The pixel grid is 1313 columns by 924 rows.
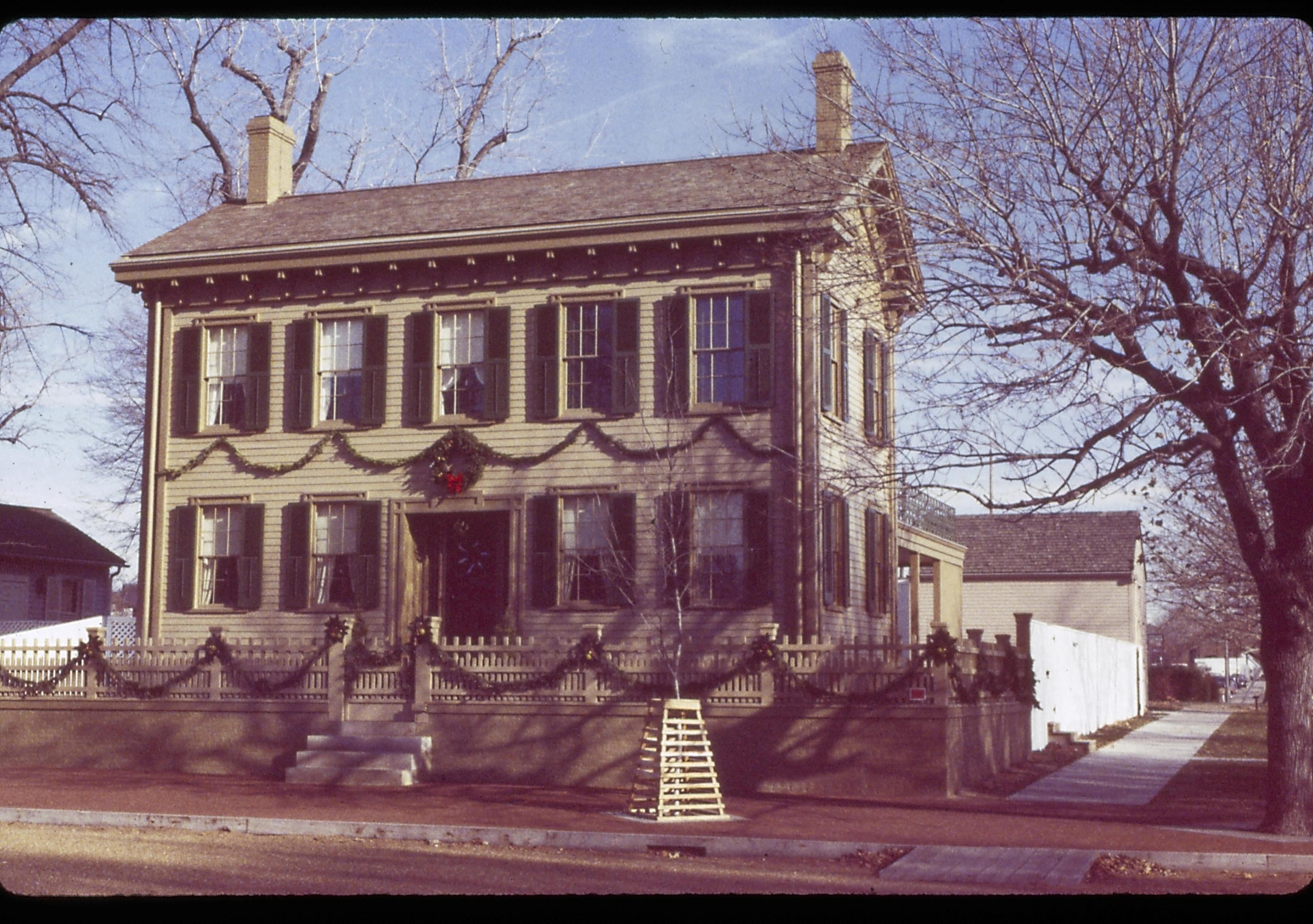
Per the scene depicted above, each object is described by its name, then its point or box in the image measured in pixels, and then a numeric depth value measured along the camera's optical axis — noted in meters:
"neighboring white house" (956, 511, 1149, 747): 47.94
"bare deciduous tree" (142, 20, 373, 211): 33.56
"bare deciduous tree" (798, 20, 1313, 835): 12.78
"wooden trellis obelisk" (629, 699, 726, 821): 14.28
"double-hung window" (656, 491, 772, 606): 19.86
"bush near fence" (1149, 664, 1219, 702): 56.38
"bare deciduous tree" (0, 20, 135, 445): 20.61
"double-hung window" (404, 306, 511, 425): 21.33
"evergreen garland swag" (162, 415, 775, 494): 20.31
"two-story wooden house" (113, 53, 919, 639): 20.05
